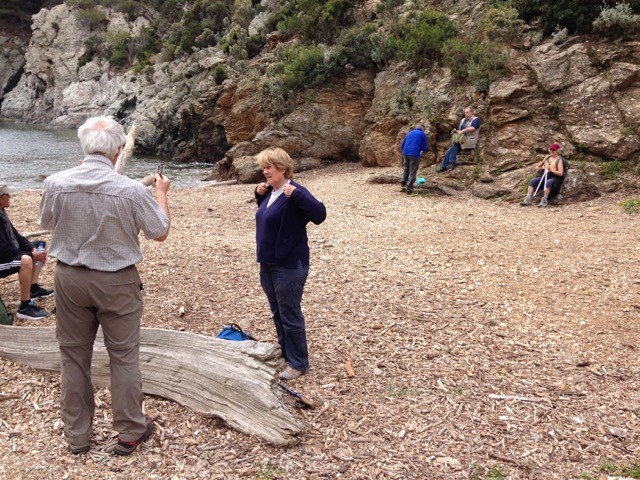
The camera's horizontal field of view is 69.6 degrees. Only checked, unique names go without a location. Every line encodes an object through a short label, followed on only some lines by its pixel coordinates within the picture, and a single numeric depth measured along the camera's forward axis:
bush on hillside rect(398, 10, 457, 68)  16.19
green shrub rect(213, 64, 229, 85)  25.25
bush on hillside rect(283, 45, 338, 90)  18.47
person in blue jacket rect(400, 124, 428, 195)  11.50
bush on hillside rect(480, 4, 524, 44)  13.66
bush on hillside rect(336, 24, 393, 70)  18.31
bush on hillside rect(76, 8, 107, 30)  57.25
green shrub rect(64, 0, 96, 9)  60.03
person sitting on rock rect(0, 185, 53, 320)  4.85
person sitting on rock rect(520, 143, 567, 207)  10.07
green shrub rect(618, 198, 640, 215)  9.20
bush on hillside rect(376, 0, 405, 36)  18.55
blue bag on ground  3.94
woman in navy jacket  3.42
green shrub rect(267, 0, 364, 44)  21.02
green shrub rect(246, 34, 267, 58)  26.33
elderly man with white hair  2.65
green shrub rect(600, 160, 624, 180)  10.82
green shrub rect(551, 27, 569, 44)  12.83
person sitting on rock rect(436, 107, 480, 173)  12.93
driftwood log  3.15
